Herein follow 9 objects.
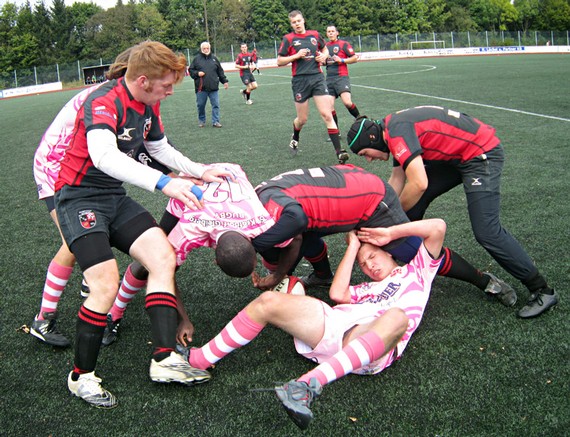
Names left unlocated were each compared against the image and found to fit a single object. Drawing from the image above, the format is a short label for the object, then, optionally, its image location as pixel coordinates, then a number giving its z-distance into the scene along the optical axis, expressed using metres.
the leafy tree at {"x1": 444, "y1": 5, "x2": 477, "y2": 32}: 63.28
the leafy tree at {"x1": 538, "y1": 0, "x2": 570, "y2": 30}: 59.00
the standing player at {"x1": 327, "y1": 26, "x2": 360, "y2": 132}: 10.38
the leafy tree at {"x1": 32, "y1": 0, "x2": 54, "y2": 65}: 51.66
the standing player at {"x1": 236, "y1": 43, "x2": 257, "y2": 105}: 16.72
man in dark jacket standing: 12.71
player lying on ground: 2.70
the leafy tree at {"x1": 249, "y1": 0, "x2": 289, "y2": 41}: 57.94
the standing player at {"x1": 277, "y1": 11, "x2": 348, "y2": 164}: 8.86
